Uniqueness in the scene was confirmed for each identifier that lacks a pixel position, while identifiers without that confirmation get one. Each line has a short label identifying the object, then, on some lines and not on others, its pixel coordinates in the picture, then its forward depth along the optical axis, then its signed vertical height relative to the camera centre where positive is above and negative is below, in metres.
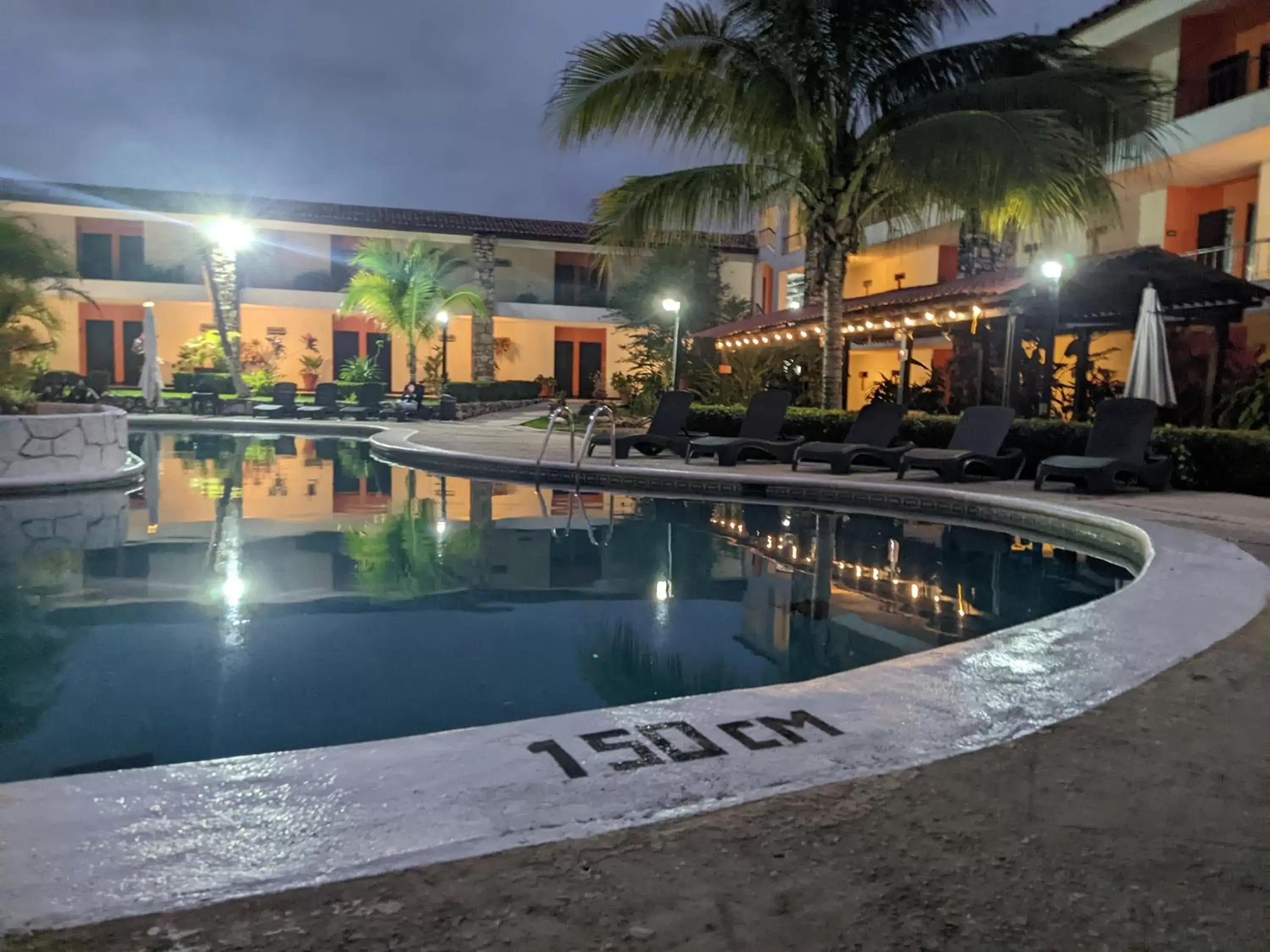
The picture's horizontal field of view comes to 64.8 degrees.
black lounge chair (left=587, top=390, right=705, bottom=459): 14.38 -0.42
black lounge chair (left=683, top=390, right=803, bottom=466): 13.29 -0.55
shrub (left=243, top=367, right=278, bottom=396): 27.44 +0.14
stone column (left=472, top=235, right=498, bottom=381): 30.67 +2.39
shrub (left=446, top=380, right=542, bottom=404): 26.47 +0.07
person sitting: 24.14 -0.28
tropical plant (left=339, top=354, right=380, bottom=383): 28.39 +0.53
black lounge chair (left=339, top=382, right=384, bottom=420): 24.00 -0.30
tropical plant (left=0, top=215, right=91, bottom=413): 11.28 +0.90
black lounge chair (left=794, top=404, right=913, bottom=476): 12.20 -0.55
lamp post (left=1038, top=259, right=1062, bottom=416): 12.07 +1.01
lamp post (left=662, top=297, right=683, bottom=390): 18.80 +0.96
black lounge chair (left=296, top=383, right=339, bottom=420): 23.14 -0.32
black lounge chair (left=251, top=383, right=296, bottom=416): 22.64 -0.35
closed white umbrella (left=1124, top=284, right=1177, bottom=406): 11.97 +0.59
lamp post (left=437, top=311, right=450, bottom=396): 25.72 +1.43
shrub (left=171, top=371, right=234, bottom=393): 24.67 +0.09
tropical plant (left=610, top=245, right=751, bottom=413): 27.73 +2.85
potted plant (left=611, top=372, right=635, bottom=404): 24.05 +0.27
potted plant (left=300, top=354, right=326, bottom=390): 30.97 +0.65
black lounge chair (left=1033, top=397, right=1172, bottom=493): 10.20 -0.52
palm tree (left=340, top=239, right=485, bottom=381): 26.14 +2.67
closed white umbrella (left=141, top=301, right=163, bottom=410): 21.56 +0.34
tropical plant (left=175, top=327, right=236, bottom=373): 28.22 +0.89
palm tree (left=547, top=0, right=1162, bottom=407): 11.83 +3.67
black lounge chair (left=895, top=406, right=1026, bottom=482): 11.38 -0.56
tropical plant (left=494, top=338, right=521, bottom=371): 32.81 +1.46
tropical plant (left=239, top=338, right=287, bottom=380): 30.20 +1.03
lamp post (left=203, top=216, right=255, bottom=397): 24.30 +3.13
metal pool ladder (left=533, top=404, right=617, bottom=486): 12.48 -0.49
